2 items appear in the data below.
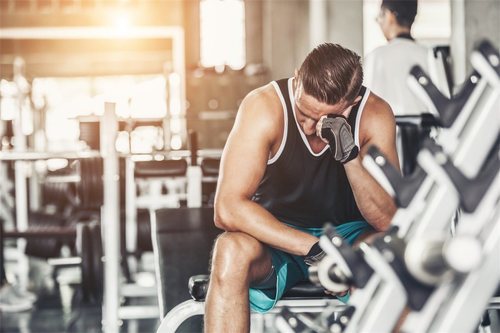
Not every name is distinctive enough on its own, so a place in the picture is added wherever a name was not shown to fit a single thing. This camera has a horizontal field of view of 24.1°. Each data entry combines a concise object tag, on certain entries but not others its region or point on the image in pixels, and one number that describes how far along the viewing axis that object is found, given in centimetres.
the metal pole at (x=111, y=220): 509
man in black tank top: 292
